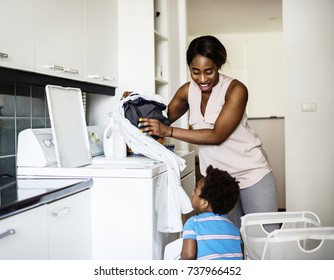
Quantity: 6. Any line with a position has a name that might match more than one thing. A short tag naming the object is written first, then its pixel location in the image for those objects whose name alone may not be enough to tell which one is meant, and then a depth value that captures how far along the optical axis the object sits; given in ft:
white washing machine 5.15
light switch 10.50
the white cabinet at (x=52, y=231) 3.75
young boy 4.52
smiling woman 5.24
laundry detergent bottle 6.44
